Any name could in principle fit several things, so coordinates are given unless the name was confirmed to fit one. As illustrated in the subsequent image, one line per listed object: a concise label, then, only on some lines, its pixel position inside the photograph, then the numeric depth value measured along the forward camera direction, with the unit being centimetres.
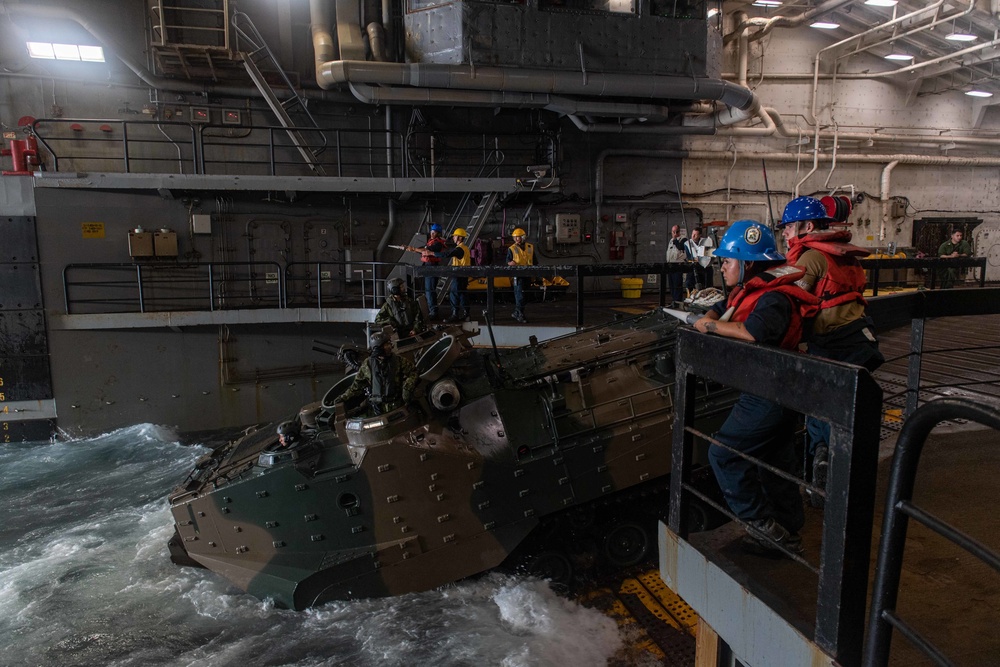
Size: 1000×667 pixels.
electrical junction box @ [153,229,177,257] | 1159
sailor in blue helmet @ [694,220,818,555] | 277
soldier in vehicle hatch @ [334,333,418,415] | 575
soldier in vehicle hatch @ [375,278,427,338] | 767
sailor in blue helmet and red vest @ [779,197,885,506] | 356
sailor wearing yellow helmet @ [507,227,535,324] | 1098
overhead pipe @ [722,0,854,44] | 1384
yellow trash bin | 1362
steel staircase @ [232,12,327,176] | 1195
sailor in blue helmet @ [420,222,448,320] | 1014
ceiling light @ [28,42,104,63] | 1166
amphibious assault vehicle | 580
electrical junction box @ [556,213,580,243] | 1417
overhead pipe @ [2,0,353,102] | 1131
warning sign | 1126
